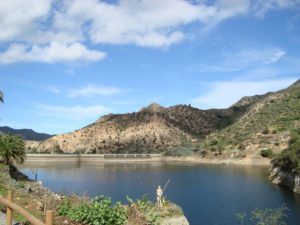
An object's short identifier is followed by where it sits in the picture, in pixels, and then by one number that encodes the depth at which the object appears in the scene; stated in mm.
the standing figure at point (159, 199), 19290
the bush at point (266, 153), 105756
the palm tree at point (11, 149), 41636
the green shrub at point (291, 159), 61812
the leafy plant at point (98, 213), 10537
